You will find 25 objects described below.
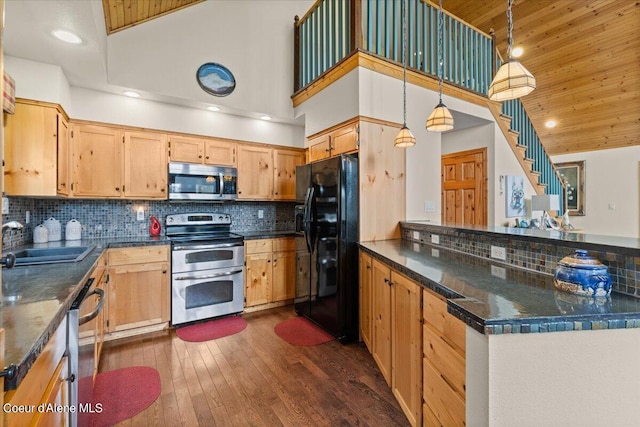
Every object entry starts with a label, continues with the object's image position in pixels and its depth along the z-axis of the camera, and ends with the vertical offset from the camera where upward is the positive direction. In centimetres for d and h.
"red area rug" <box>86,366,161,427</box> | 187 -125
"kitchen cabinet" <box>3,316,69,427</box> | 78 -54
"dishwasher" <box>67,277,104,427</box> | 133 -72
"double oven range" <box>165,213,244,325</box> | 316 -64
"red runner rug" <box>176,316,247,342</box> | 297 -122
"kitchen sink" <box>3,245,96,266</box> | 200 -31
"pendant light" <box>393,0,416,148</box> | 263 +66
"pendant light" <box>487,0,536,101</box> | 161 +73
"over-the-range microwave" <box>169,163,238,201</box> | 342 +38
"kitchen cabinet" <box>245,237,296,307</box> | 365 -73
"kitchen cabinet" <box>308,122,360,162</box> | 299 +79
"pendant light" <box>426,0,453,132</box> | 236 +74
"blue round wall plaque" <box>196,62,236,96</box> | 349 +161
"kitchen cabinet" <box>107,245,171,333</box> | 288 -74
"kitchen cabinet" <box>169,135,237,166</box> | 348 +77
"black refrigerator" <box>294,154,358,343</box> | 285 -30
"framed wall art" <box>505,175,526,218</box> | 410 +22
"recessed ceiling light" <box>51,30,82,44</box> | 218 +134
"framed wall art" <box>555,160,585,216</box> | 678 +64
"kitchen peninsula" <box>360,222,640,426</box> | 101 -51
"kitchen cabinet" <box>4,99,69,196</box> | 239 +53
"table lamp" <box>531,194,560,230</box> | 407 +11
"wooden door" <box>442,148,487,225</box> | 413 +38
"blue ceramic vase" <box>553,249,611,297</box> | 123 -27
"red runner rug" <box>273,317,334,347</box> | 288 -124
